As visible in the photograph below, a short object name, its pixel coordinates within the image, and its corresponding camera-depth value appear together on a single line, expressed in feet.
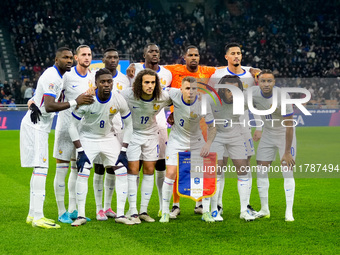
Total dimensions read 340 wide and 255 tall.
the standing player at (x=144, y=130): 25.77
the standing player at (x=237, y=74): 28.09
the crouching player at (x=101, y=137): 24.97
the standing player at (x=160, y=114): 27.91
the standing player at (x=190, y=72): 28.50
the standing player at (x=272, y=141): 26.12
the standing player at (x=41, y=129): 24.48
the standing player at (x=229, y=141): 26.55
